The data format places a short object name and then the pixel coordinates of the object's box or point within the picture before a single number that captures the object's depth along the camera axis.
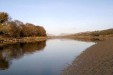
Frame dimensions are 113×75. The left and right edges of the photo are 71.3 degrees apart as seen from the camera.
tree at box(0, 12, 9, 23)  44.73
